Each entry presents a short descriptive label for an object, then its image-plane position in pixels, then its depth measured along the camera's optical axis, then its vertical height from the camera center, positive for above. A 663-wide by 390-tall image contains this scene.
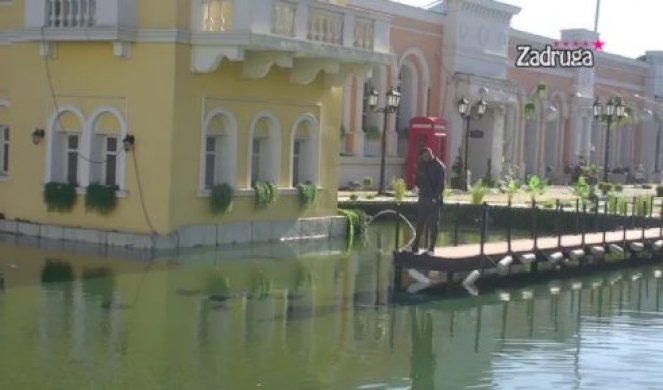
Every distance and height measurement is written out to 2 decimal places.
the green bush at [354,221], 25.02 -1.78
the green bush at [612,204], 28.38 -1.28
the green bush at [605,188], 38.07 -1.14
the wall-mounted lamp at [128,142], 19.91 -0.13
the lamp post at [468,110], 36.03 +1.36
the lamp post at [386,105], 31.70 +1.23
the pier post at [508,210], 28.97 -1.58
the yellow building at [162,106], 19.72 +0.57
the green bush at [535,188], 32.56 -1.14
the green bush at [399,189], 30.05 -1.17
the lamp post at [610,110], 37.41 +1.59
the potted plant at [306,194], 23.14 -1.09
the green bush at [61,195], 20.80 -1.21
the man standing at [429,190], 16.52 -0.64
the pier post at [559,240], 19.76 -1.59
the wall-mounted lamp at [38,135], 21.23 -0.08
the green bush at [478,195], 30.42 -1.25
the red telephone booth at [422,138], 36.47 +0.34
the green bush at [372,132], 36.41 +0.45
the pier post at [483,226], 17.00 -1.18
